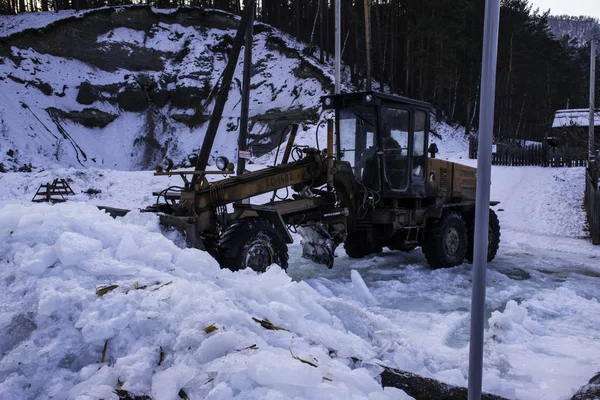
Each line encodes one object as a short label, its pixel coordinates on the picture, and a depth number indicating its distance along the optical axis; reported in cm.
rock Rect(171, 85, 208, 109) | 3556
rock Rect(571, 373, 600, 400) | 270
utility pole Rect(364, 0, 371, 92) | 2473
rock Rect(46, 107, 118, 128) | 3128
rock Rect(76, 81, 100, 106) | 3269
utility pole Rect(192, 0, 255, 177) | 1295
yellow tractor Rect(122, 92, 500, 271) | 608
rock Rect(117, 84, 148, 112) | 3397
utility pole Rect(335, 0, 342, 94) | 1526
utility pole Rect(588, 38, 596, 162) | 2014
